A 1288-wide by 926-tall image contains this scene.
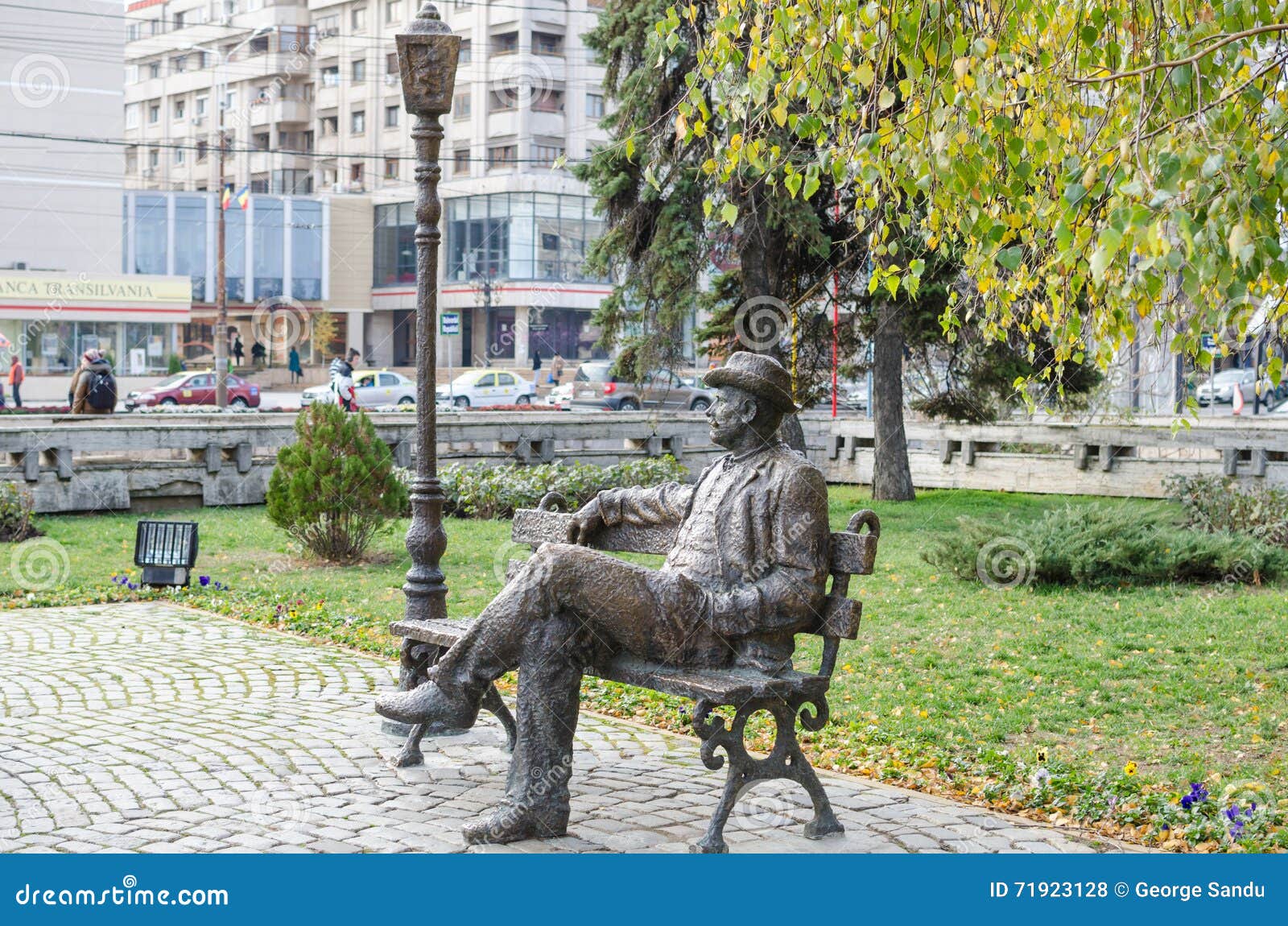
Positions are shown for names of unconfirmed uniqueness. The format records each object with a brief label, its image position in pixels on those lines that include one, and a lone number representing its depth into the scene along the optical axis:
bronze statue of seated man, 5.14
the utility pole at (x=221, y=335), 40.50
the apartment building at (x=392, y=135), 59.75
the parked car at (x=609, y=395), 45.03
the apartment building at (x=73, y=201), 53.12
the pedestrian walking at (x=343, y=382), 23.92
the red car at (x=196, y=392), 43.38
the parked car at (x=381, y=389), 45.84
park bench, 5.07
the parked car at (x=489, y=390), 46.38
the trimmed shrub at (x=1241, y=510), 13.45
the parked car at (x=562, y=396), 45.81
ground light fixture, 11.98
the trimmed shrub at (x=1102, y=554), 11.76
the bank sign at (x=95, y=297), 49.81
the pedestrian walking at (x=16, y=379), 32.94
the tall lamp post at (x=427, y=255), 7.41
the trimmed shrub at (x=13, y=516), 14.52
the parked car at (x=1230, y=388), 40.00
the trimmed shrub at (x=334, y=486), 13.05
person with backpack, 20.84
